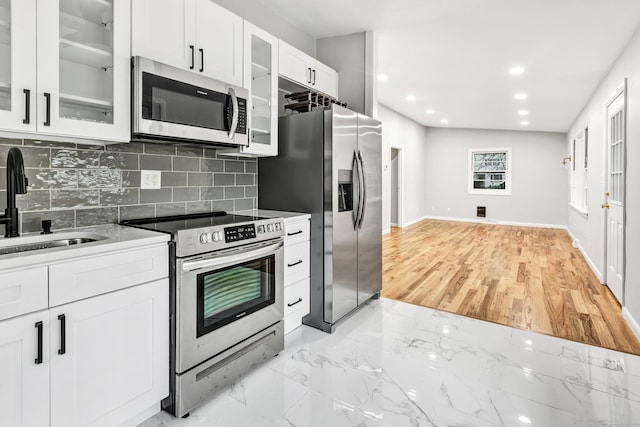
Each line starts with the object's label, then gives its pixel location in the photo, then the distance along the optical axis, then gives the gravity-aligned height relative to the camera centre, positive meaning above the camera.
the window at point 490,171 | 9.49 +0.97
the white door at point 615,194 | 3.31 +0.14
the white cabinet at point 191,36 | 1.87 +0.98
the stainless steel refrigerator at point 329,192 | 2.68 +0.12
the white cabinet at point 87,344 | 1.23 -0.54
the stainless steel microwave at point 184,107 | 1.82 +0.56
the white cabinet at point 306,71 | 2.88 +1.19
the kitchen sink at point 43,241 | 1.55 -0.16
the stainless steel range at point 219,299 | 1.73 -0.51
